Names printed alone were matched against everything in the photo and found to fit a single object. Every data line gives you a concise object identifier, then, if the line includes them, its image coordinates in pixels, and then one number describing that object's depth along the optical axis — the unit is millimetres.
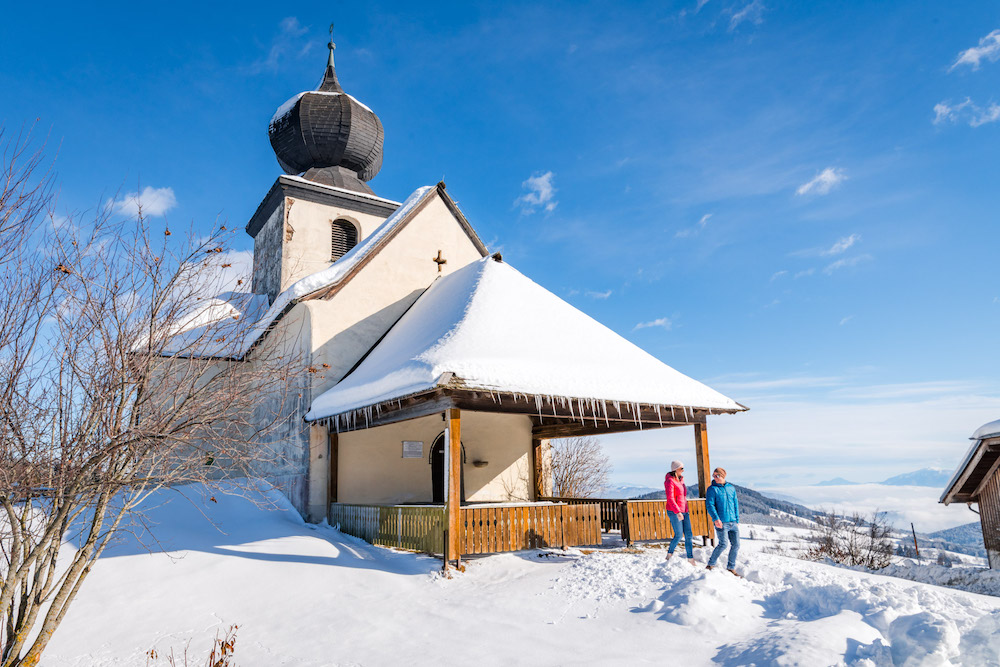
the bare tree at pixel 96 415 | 4781
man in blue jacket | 9172
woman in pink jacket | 10164
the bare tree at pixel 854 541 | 15523
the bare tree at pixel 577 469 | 31391
